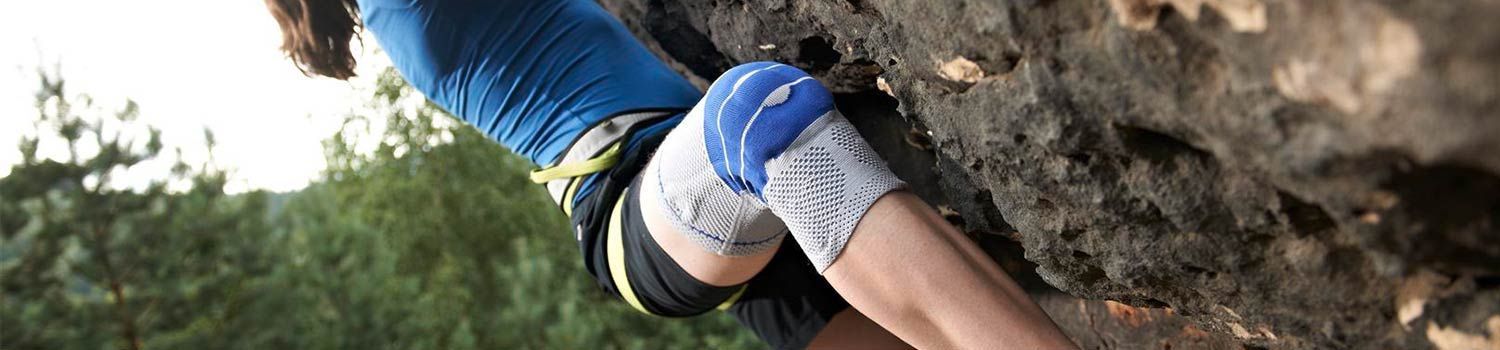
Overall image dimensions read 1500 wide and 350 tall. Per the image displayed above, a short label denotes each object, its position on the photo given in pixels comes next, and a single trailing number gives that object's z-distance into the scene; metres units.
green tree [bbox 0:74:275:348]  5.78
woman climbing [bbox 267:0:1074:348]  1.48
